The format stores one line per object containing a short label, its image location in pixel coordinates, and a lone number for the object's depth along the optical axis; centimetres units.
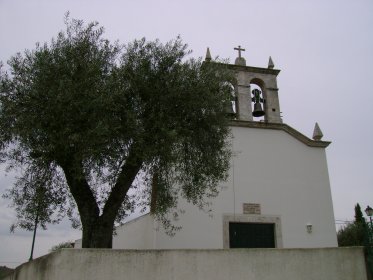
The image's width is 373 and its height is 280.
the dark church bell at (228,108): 1040
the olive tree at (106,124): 827
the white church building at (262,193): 1313
